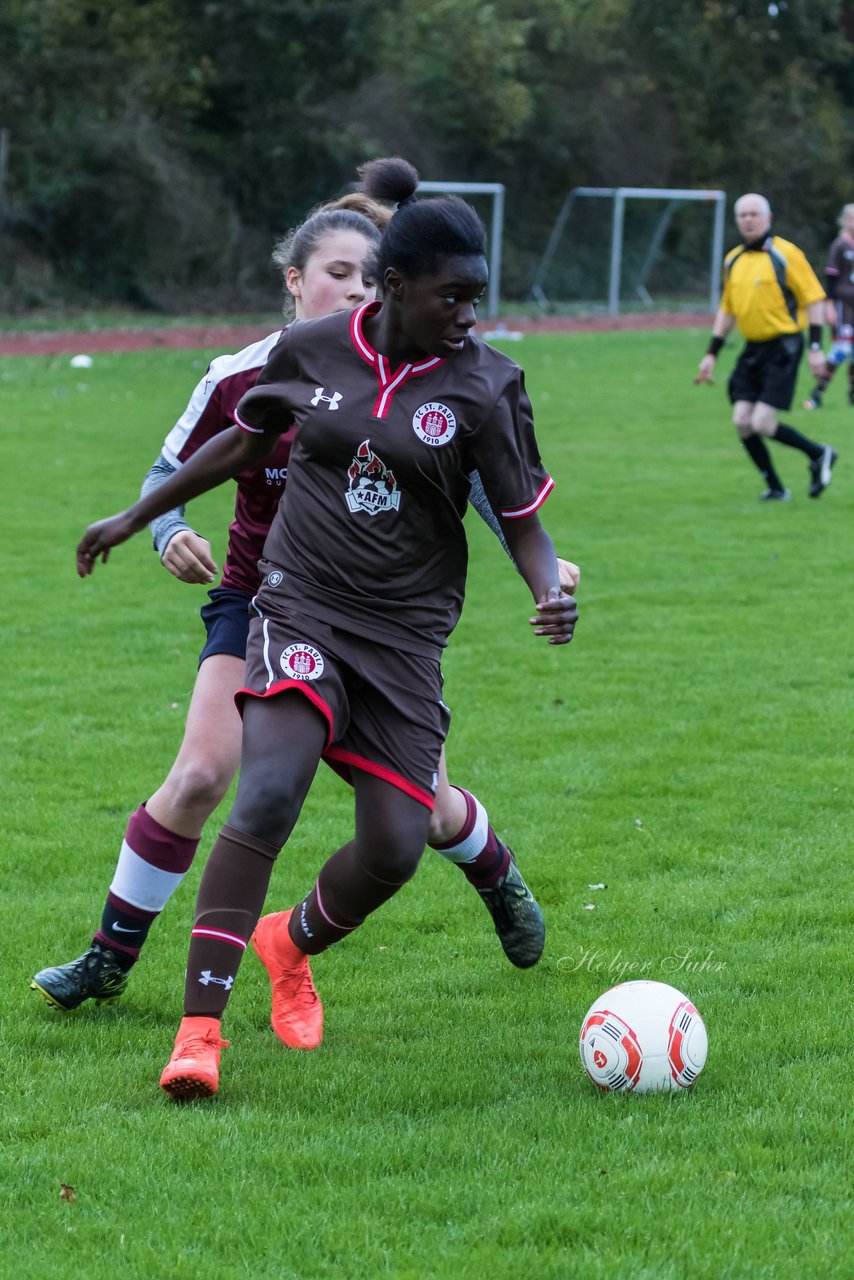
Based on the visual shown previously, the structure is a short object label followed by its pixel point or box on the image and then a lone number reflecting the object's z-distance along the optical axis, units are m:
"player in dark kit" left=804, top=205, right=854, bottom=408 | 22.16
